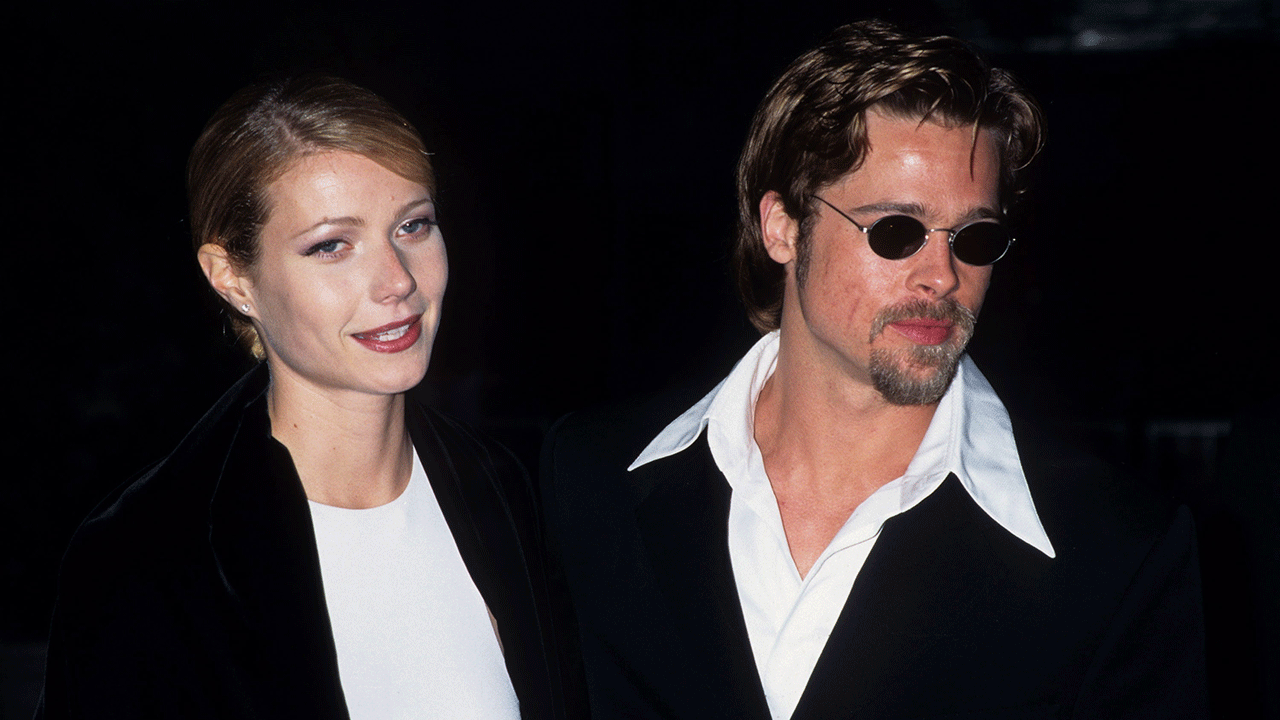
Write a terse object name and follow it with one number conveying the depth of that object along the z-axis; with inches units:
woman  135.7
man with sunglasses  138.1
